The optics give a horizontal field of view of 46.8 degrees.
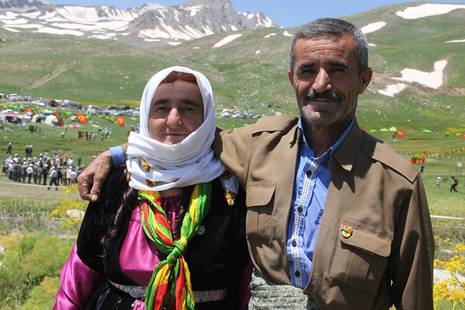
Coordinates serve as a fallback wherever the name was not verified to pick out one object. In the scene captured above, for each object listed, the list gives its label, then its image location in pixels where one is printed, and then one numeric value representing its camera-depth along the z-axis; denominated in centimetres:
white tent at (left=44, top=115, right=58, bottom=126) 5000
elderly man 271
